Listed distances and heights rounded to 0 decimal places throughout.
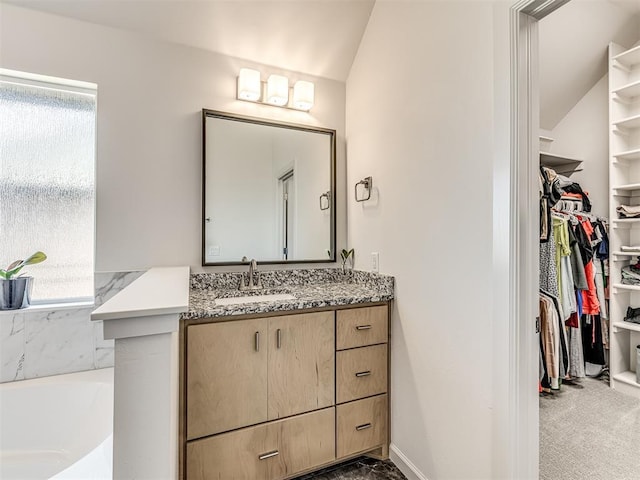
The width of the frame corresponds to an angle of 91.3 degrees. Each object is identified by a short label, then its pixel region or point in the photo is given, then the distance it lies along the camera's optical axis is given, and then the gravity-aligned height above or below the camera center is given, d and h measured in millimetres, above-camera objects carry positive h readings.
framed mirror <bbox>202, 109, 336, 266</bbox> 1979 +358
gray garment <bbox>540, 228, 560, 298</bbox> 2293 -172
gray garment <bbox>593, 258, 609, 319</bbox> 2607 -338
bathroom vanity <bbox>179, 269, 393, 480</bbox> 1379 -672
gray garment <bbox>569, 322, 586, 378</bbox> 2580 -907
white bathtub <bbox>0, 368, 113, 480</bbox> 1508 -903
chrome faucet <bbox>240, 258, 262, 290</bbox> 1983 -227
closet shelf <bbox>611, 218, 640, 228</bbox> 2427 +183
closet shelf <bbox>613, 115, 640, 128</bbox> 2414 +974
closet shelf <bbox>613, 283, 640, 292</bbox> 2391 -329
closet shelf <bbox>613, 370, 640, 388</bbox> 2363 -1029
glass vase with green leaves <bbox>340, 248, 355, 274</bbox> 2215 -91
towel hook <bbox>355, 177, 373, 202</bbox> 1984 +384
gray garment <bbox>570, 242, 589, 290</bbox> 2451 -199
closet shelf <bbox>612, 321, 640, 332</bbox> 2389 -631
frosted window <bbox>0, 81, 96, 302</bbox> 1744 +344
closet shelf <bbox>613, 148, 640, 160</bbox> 2424 +717
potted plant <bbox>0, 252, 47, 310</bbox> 1626 -220
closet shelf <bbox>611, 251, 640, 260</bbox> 2398 -72
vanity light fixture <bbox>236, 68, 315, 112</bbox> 1992 +1019
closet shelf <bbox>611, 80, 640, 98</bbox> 2391 +1218
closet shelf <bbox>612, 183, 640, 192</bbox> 2409 +454
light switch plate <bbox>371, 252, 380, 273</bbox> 1921 -105
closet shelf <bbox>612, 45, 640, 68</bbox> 2375 +1465
